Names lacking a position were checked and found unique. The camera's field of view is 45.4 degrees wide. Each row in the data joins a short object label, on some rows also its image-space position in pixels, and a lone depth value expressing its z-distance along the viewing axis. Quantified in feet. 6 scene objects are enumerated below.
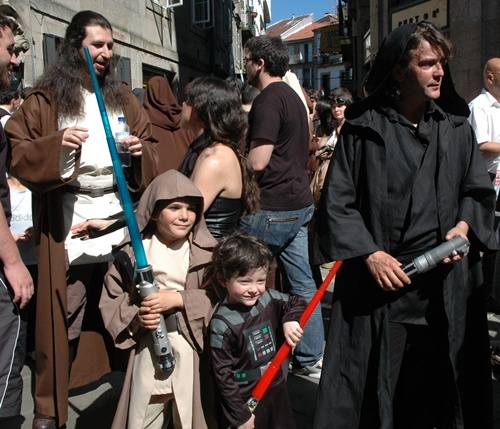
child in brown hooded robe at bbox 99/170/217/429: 8.18
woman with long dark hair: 9.44
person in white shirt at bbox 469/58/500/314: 14.57
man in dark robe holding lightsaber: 7.72
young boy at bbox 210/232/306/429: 7.80
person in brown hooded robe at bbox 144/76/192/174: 15.26
